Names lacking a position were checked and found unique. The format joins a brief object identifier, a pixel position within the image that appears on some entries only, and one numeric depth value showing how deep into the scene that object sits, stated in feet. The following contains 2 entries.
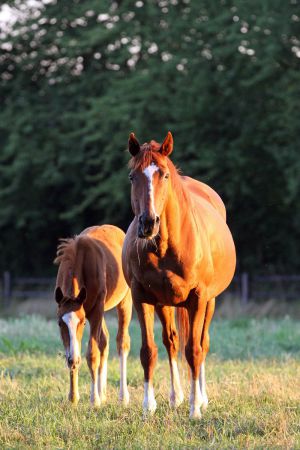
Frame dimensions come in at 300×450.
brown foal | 59.31
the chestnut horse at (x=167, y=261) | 49.75
